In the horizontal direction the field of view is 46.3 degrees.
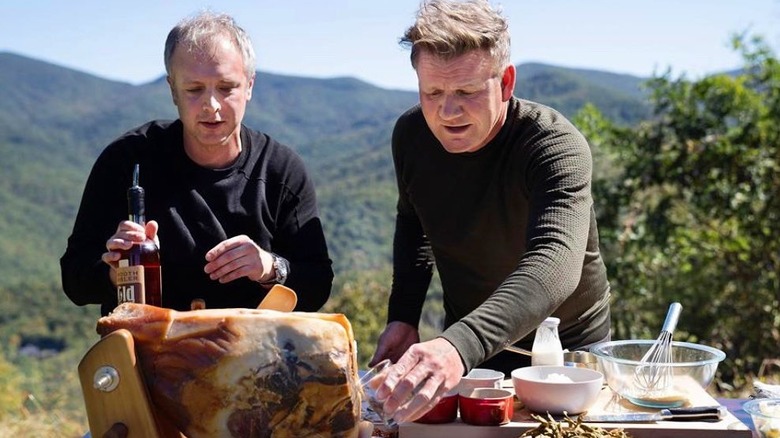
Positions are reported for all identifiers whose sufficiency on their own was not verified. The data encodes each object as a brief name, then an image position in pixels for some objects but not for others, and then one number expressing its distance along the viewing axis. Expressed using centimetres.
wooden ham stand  195
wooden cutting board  212
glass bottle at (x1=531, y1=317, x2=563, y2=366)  252
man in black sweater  289
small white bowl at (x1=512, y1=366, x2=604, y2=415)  220
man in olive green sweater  213
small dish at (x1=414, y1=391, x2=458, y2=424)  217
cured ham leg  195
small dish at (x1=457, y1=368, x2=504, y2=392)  229
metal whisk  229
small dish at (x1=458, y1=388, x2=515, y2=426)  214
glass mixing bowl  228
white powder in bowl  228
